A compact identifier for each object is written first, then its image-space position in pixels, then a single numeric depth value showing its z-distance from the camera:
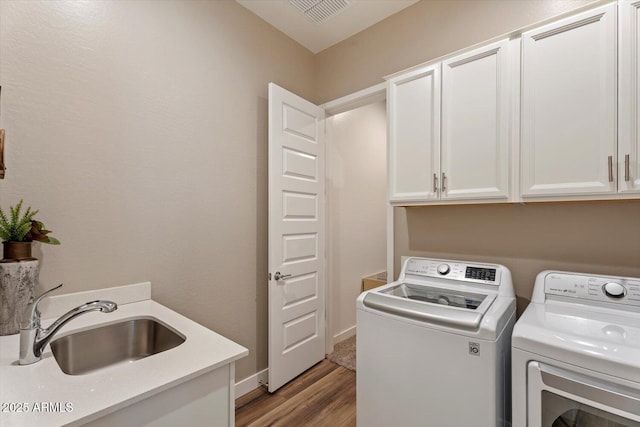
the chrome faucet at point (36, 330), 0.93
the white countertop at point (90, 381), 0.70
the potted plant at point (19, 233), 1.18
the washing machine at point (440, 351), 1.24
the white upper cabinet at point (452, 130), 1.55
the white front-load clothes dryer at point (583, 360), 0.97
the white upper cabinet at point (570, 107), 1.27
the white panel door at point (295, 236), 2.19
